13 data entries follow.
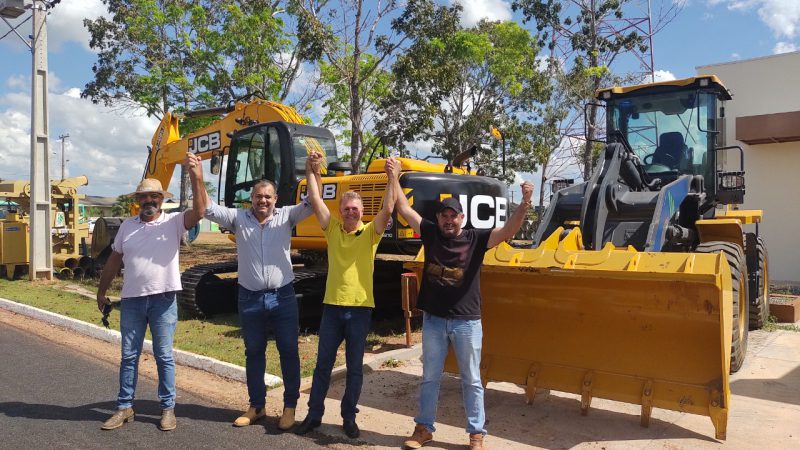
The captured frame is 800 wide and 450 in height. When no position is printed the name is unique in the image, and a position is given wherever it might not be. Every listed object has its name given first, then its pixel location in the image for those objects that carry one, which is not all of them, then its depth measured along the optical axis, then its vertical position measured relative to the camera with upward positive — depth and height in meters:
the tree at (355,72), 16.27 +4.55
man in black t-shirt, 4.05 -0.48
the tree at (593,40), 21.02 +6.38
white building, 15.23 +1.83
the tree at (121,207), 49.80 +2.00
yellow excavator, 7.47 +0.56
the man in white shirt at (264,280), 4.46 -0.35
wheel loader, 4.16 -0.52
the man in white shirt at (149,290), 4.46 -0.41
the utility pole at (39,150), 13.82 +1.86
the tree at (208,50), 18.11 +5.48
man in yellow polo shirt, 4.31 -0.42
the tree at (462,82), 18.31 +4.86
